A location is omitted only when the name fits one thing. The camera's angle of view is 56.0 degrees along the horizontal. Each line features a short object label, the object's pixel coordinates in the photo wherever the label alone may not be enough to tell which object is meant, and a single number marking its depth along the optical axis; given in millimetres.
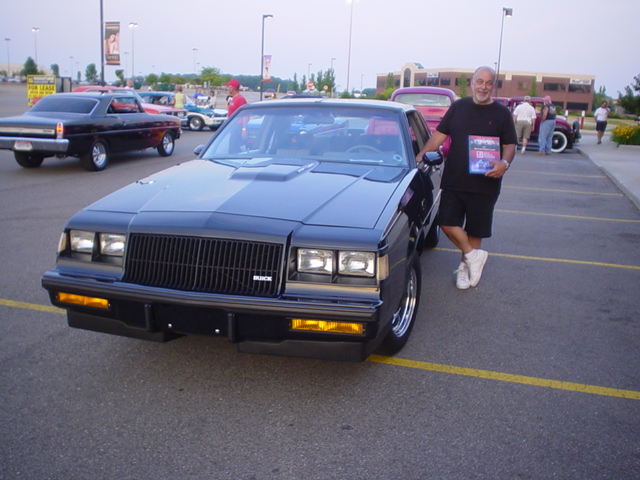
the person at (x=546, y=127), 18844
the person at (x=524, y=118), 18922
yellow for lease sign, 25047
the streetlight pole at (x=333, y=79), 69188
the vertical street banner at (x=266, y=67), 39031
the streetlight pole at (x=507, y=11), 47062
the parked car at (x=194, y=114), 24014
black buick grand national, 3059
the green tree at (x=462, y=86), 77688
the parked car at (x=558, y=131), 21406
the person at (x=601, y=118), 23609
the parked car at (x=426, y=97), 16156
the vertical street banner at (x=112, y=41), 29531
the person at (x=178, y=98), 23516
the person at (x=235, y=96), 10051
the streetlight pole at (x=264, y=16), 48950
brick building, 93750
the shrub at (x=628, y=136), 22297
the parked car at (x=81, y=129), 11234
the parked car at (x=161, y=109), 18438
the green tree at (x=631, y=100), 26344
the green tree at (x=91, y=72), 101975
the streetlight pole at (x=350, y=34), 55575
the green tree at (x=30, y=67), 96344
